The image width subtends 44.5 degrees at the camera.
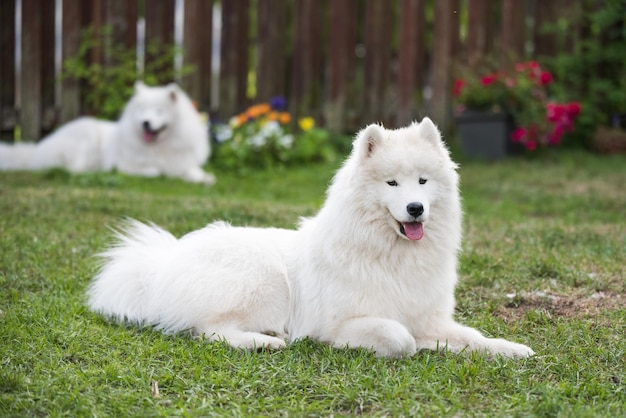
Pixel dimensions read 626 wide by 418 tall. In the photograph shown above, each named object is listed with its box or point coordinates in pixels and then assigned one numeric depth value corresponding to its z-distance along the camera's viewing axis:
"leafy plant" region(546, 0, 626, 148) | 9.50
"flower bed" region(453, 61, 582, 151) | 8.98
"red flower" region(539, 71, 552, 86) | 9.35
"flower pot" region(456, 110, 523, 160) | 9.21
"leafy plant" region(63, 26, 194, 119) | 9.41
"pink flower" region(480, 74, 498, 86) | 9.20
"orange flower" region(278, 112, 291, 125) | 9.37
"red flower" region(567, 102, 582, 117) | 9.12
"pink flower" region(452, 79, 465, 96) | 9.31
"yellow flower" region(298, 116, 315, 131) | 9.43
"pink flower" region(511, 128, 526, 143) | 9.00
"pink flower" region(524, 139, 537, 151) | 8.95
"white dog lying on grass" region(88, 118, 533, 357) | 3.15
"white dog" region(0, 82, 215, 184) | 8.41
